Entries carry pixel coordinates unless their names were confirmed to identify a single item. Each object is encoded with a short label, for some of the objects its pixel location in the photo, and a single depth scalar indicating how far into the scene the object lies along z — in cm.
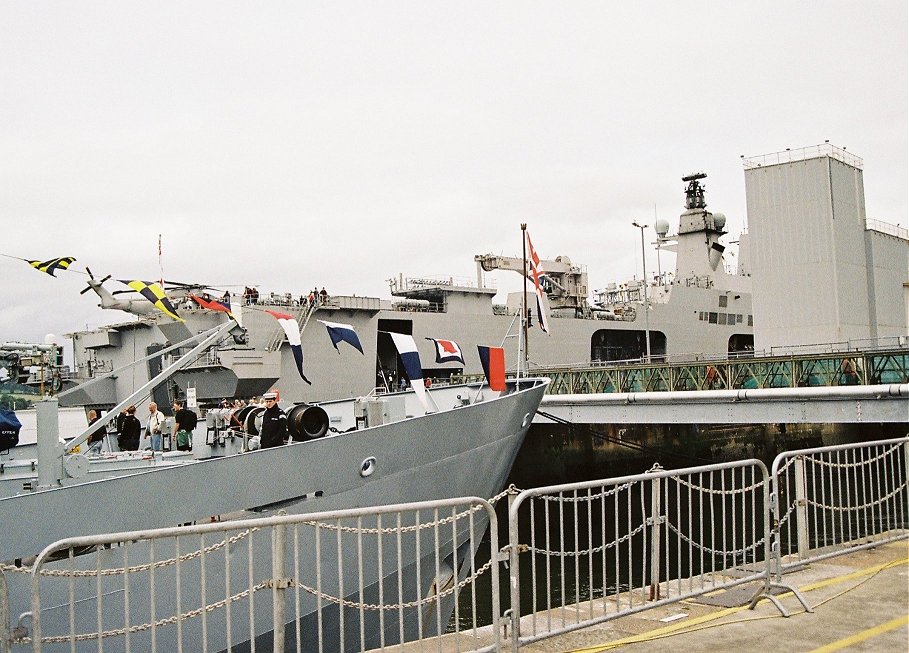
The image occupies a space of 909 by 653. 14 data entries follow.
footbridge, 2088
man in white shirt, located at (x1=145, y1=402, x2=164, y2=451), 1380
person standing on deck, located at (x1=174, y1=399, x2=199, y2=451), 1333
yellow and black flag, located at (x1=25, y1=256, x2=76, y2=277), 1243
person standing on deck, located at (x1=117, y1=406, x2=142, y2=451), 1388
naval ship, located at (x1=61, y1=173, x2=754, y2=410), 3438
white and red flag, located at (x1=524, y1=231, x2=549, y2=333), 1789
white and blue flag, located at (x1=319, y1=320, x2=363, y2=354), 1392
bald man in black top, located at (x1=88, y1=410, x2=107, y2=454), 1431
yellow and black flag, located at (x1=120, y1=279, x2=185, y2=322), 1296
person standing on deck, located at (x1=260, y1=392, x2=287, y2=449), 1202
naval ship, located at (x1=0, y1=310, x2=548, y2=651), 935
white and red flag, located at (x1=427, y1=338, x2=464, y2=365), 1571
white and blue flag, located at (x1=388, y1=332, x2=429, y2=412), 1295
